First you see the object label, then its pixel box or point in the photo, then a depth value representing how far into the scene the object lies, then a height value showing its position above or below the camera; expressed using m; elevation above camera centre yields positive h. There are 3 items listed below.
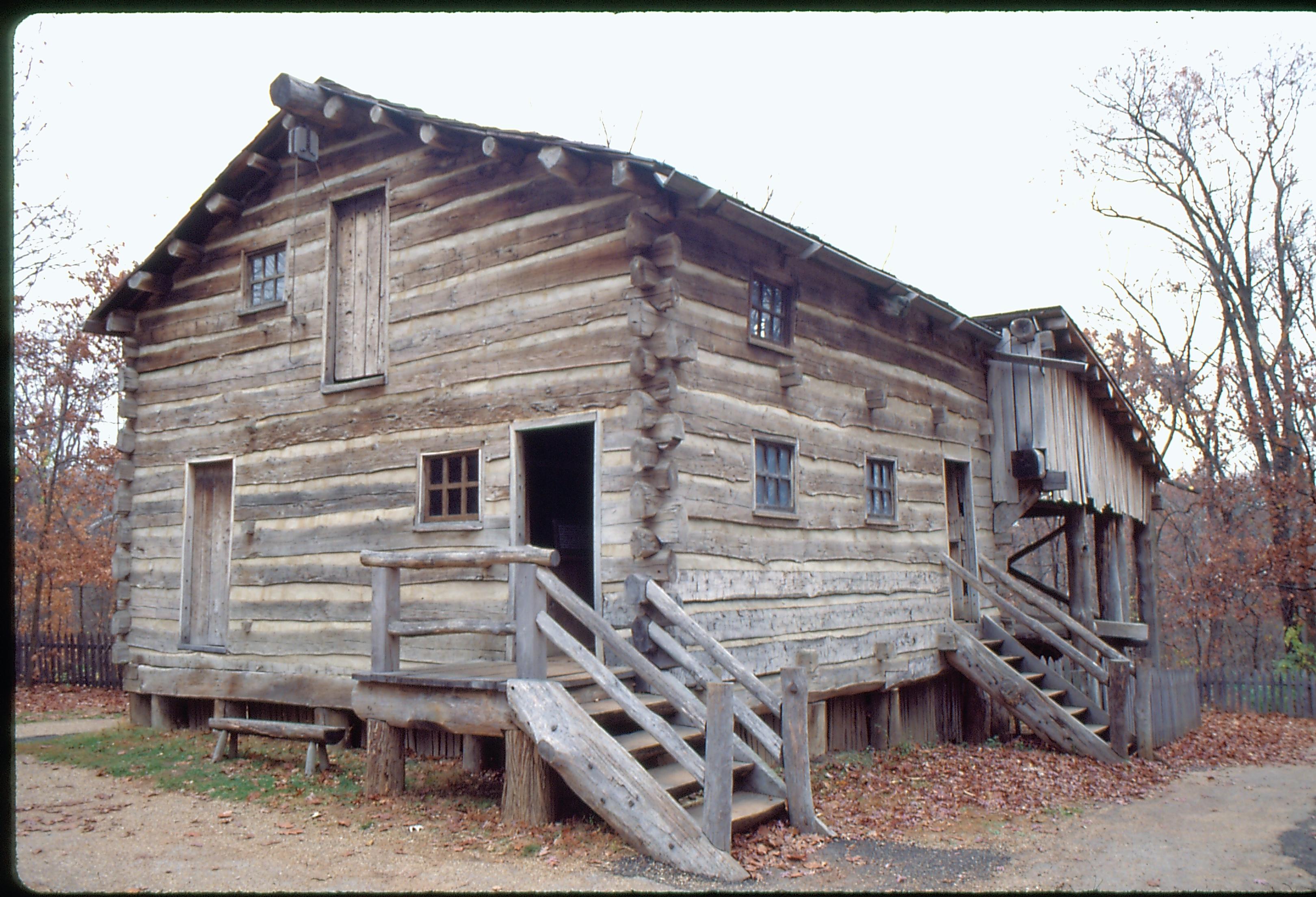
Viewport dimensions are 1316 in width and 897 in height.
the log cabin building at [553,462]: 9.58 +1.46
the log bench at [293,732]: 10.33 -1.48
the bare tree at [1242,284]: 24.34 +7.71
